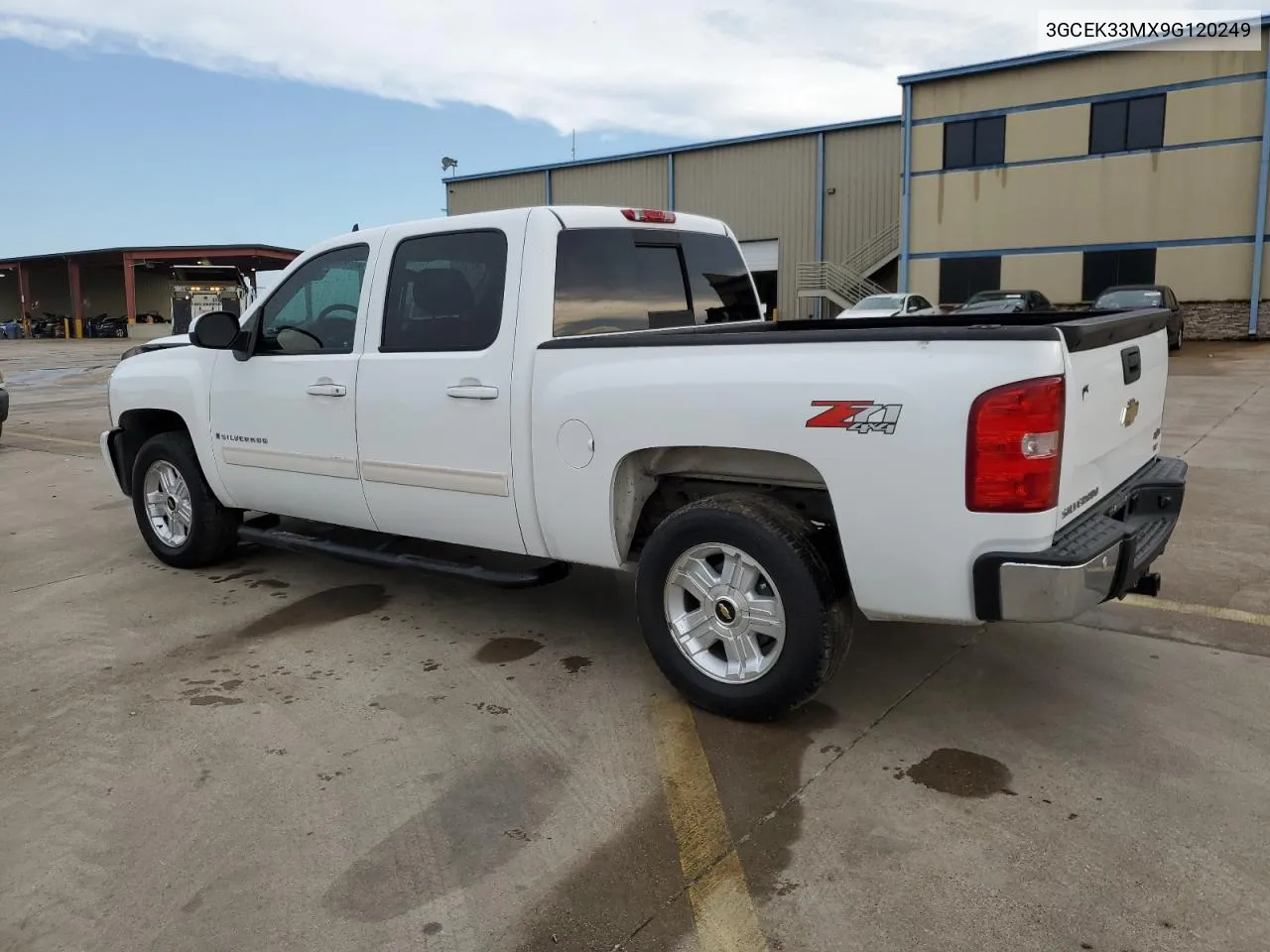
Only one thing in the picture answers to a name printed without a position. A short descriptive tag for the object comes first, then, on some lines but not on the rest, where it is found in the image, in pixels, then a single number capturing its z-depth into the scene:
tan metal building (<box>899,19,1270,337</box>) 26.02
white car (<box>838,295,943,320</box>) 23.76
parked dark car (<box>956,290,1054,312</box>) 23.27
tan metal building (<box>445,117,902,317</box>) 33.97
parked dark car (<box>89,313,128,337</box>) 56.00
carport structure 53.03
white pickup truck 3.06
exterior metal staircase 33.72
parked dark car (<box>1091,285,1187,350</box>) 21.61
